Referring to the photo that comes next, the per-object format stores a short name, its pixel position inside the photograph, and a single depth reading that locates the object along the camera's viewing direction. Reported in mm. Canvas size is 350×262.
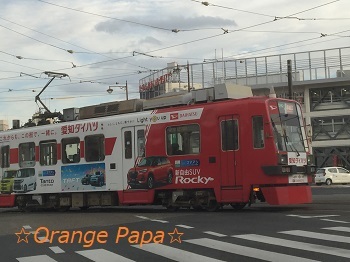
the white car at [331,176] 39000
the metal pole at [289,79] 30469
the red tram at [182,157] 13141
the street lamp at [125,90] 47719
